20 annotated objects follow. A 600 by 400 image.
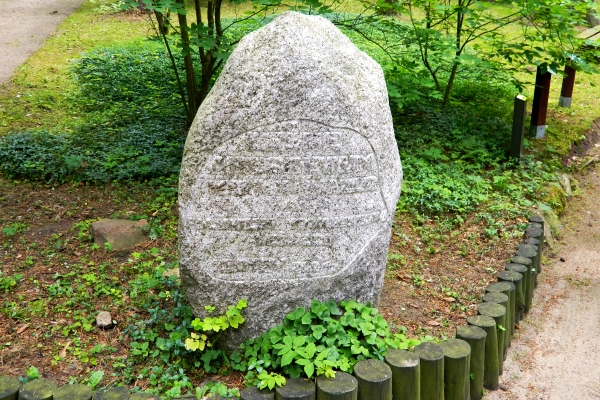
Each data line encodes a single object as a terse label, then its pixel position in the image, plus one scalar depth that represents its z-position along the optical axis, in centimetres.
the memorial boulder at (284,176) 321
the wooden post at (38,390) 300
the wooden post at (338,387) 300
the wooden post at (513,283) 426
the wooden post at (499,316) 389
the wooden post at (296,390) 300
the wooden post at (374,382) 310
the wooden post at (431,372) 333
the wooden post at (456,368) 343
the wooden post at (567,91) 864
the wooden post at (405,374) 322
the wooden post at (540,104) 727
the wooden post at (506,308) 404
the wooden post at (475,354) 362
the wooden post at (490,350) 375
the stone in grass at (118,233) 493
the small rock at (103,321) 385
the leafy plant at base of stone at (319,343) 316
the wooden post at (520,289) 447
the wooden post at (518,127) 659
